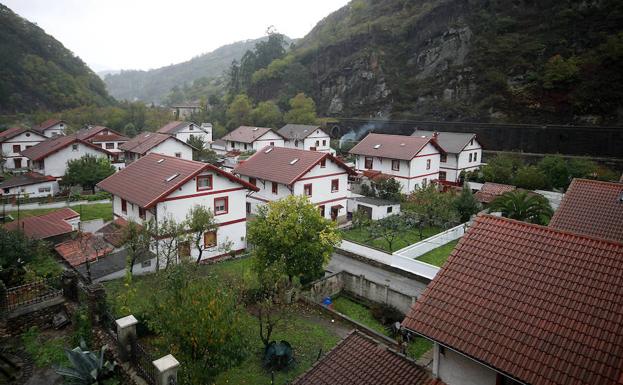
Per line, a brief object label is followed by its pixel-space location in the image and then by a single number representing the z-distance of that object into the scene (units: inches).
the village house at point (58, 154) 1611.7
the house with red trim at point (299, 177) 1169.4
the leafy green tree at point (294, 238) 716.5
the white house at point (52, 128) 2576.0
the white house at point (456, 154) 1726.1
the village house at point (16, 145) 1979.6
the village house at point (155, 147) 1868.8
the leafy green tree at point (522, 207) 1069.8
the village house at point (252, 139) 2480.3
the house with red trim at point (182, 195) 866.8
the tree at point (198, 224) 801.1
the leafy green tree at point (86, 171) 1481.3
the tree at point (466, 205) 1234.0
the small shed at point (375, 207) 1296.8
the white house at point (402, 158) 1537.9
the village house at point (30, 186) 1411.2
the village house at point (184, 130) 2593.5
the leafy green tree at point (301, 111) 3122.5
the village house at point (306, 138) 2522.1
